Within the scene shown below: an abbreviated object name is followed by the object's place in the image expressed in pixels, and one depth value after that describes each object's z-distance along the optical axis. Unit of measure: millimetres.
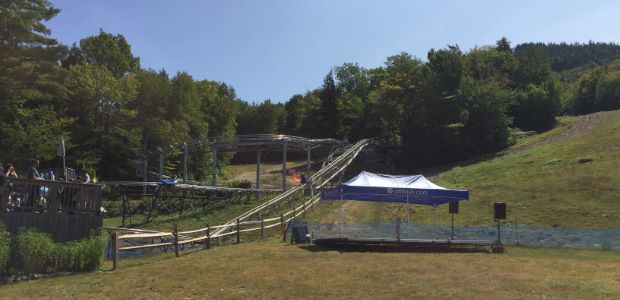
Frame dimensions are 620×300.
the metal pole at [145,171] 50741
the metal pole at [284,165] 46850
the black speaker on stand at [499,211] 22669
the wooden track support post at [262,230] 25391
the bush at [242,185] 52469
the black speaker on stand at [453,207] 24547
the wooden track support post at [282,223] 27438
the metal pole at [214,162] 51641
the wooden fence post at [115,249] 16609
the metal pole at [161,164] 50425
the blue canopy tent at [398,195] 21808
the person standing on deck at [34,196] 16125
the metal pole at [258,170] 50147
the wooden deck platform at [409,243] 21664
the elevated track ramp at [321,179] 33216
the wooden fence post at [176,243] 19359
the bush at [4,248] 14562
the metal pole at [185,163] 50556
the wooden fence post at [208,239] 21828
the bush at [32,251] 15070
